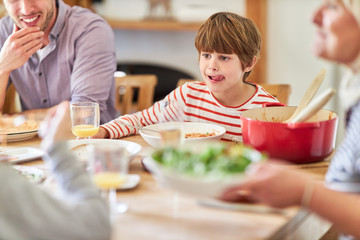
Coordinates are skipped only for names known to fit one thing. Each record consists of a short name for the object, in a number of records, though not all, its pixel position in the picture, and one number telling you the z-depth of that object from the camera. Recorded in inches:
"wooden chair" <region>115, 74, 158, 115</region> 93.0
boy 69.6
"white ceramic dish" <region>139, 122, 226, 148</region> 60.7
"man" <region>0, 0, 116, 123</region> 82.9
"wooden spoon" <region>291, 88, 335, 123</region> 49.8
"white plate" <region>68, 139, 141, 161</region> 57.1
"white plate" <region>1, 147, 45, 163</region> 56.6
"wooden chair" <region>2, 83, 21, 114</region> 95.7
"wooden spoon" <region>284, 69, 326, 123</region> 58.5
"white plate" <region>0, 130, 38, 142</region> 65.7
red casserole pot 52.4
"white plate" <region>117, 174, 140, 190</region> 46.8
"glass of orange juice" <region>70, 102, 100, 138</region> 61.6
